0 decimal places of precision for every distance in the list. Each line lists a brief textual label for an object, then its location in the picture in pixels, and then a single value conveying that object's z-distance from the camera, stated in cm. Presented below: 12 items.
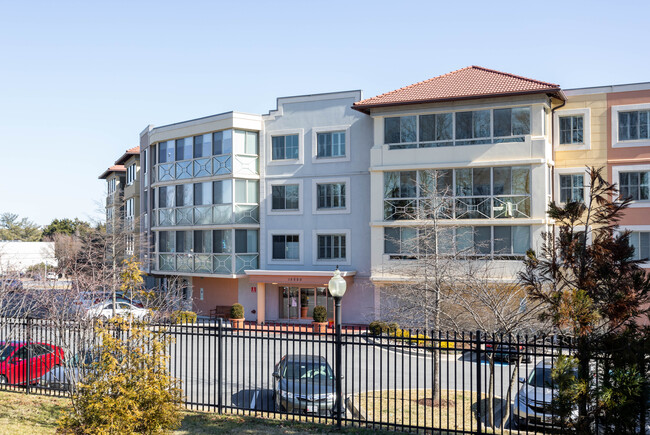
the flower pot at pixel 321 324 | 3055
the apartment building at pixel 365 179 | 2772
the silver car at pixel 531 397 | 1309
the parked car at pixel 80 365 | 1024
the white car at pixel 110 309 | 3153
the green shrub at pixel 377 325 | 2511
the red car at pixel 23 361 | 1365
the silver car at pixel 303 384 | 1394
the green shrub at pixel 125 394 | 888
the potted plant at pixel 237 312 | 3238
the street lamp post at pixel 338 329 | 1098
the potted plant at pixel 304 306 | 3344
